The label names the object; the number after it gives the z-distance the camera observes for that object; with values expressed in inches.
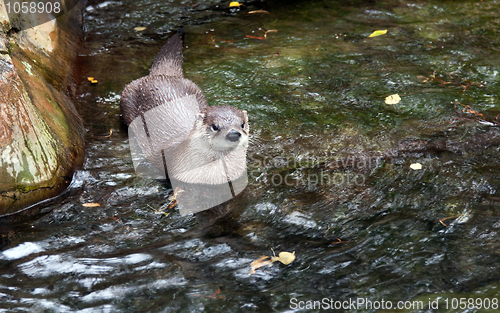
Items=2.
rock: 104.3
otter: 114.7
